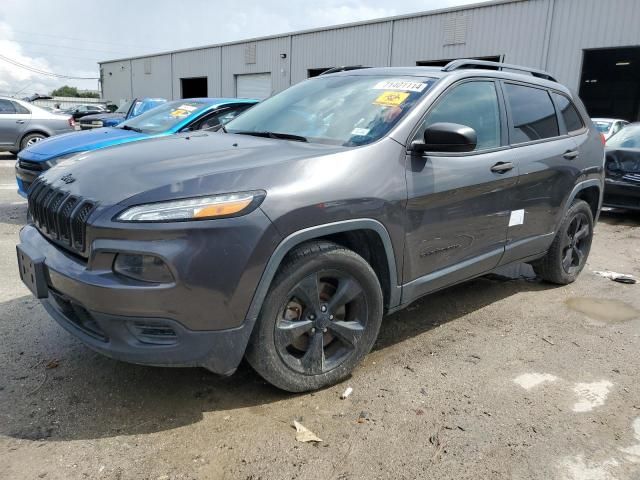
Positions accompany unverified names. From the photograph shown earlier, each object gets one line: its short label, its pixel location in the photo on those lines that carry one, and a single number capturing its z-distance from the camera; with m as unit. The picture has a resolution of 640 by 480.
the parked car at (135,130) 5.96
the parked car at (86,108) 27.07
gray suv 2.29
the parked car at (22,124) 12.30
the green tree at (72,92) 98.78
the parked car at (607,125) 13.15
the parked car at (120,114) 11.25
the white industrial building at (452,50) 15.90
